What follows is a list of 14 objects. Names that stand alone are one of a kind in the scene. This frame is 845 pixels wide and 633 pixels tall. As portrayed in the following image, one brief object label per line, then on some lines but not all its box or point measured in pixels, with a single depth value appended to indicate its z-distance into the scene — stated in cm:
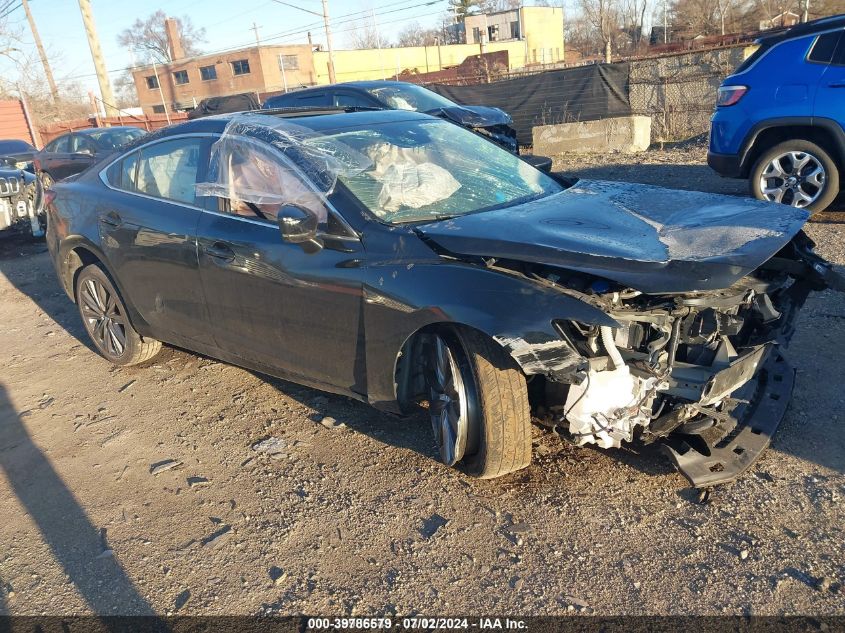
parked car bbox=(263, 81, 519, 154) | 966
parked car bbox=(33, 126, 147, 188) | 1281
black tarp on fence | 1477
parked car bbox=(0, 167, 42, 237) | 933
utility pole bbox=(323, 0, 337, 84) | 3234
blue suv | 662
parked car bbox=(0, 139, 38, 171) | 1469
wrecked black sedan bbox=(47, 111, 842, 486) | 280
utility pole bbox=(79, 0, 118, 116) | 2720
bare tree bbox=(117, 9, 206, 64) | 7362
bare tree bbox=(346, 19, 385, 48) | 6906
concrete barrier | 1295
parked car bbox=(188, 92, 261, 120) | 1945
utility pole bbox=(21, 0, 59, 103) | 3431
